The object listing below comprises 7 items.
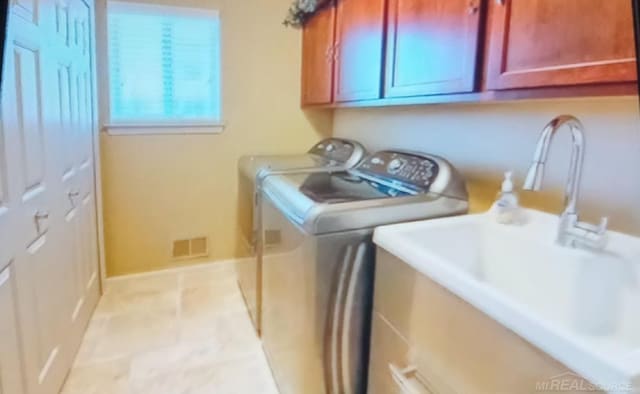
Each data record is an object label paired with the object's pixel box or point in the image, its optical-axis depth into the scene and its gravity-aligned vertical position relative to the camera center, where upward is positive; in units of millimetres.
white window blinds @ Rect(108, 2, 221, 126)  2654 +486
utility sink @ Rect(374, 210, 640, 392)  669 -336
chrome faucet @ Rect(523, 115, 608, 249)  1049 -98
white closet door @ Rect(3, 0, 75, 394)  1315 -217
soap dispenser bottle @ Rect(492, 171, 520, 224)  1341 -202
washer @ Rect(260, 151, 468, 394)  1341 -430
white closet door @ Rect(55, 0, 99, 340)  1854 -109
